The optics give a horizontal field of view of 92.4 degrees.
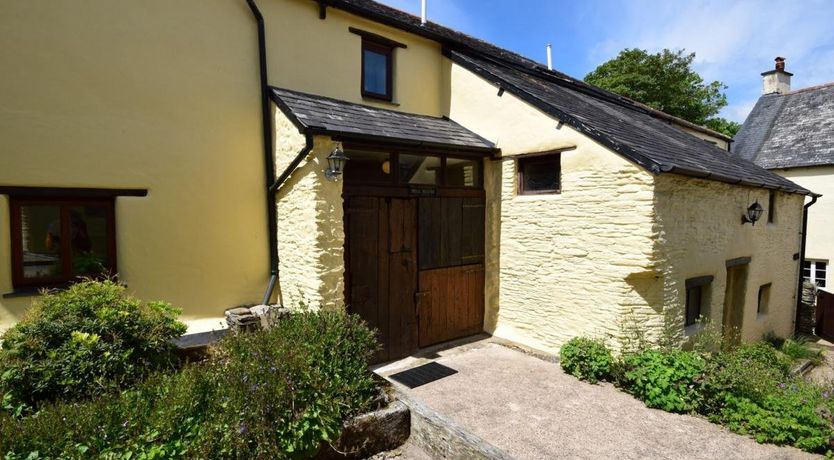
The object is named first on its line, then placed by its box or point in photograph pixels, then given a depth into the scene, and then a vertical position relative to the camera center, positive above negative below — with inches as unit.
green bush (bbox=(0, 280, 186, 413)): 149.6 -55.0
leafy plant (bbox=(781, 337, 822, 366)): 374.3 -131.1
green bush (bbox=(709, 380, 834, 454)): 172.4 -93.0
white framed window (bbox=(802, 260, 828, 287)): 584.4 -84.9
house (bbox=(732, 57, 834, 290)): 576.1 +114.4
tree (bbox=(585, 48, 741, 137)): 940.0 +308.1
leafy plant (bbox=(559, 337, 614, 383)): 234.2 -88.0
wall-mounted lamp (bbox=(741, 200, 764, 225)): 314.5 +0.1
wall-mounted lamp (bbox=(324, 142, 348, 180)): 216.4 +26.3
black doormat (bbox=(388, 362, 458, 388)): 232.2 -98.3
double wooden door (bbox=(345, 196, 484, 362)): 247.8 -38.7
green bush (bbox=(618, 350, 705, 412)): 204.2 -88.6
